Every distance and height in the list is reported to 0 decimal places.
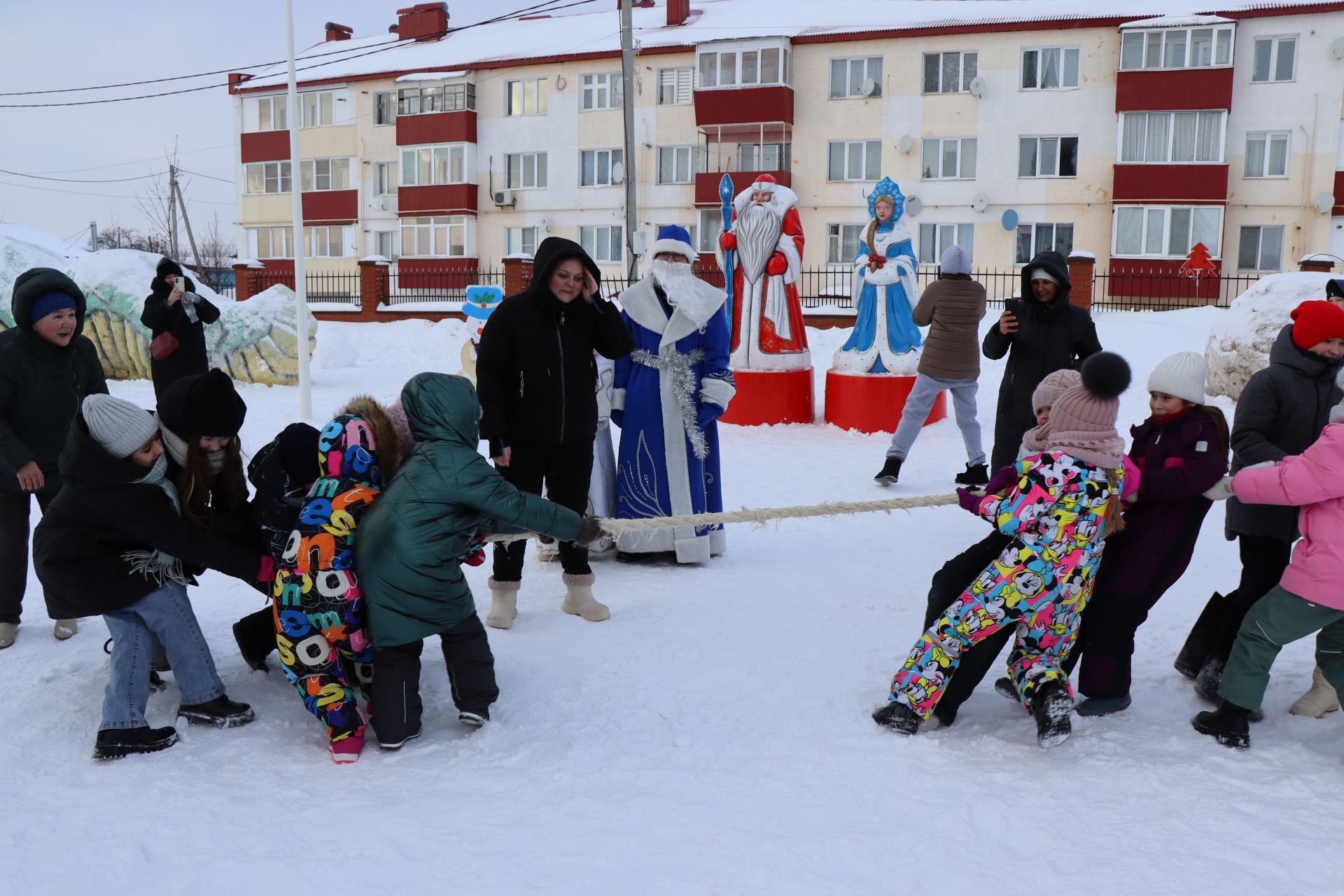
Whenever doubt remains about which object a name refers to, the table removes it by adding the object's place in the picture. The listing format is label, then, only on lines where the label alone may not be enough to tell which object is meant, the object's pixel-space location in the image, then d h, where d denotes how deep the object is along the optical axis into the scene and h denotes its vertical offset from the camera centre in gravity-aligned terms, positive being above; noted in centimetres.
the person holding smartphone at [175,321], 711 -19
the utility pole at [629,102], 1691 +310
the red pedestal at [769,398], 1029 -97
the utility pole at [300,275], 1145 +21
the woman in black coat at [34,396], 440 -43
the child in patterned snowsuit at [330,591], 335 -93
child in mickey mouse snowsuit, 329 -83
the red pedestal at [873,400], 1005 -96
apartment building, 2306 +413
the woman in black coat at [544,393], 466 -43
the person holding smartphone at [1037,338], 581 -21
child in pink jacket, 325 -90
